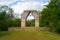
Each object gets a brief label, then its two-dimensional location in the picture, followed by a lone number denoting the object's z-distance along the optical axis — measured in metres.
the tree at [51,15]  10.69
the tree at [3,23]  9.00
